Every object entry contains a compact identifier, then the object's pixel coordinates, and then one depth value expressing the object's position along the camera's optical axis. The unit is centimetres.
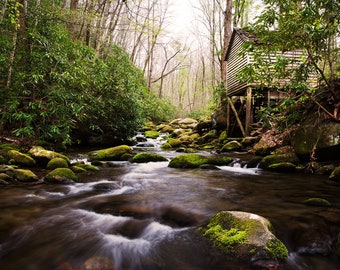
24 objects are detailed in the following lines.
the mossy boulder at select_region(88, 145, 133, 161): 839
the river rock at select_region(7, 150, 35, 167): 626
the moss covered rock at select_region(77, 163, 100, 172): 663
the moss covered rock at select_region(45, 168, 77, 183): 521
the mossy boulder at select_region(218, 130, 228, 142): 1386
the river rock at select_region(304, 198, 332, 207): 379
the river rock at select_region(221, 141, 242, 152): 1106
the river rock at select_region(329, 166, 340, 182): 549
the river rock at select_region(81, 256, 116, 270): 236
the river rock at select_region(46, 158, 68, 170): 632
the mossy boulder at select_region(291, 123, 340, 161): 617
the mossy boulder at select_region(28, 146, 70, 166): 662
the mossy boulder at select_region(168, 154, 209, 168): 755
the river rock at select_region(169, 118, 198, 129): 2168
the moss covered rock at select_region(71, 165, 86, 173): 625
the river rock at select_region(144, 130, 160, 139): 1750
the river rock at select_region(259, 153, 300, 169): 715
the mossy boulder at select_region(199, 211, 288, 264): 228
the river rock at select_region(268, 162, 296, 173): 675
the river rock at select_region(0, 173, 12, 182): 496
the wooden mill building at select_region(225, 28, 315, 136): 1173
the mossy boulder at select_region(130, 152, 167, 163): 828
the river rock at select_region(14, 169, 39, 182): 515
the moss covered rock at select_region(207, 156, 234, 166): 789
